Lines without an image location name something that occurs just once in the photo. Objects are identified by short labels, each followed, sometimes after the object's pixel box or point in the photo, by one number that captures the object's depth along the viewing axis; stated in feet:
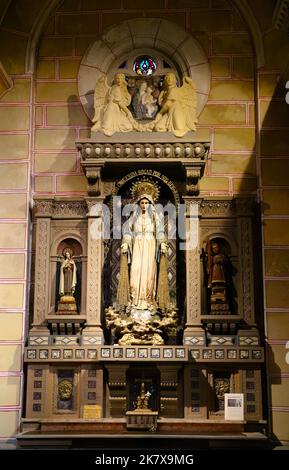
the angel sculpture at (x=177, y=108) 29.60
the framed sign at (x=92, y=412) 27.58
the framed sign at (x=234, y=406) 27.35
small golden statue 27.35
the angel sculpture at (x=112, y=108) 29.63
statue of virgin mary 28.50
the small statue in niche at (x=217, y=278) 28.32
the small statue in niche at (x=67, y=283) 28.58
